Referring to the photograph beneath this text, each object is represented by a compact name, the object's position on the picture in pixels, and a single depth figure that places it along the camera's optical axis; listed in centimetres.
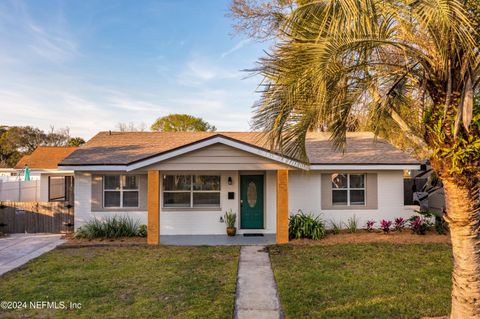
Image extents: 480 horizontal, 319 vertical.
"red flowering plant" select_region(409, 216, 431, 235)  1099
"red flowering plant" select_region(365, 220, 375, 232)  1171
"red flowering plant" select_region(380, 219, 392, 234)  1117
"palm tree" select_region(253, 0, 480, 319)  360
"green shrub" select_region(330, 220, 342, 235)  1160
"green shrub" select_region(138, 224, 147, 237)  1115
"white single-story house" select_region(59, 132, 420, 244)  1154
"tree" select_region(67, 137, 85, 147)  4565
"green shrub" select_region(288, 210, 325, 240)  1054
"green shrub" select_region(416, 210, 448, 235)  1112
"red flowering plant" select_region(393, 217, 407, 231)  1141
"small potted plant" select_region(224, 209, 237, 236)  1120
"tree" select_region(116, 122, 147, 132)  4472
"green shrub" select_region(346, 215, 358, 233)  1170
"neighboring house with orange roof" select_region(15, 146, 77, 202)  1868
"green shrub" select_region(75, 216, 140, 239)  1094
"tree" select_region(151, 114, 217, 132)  4303
